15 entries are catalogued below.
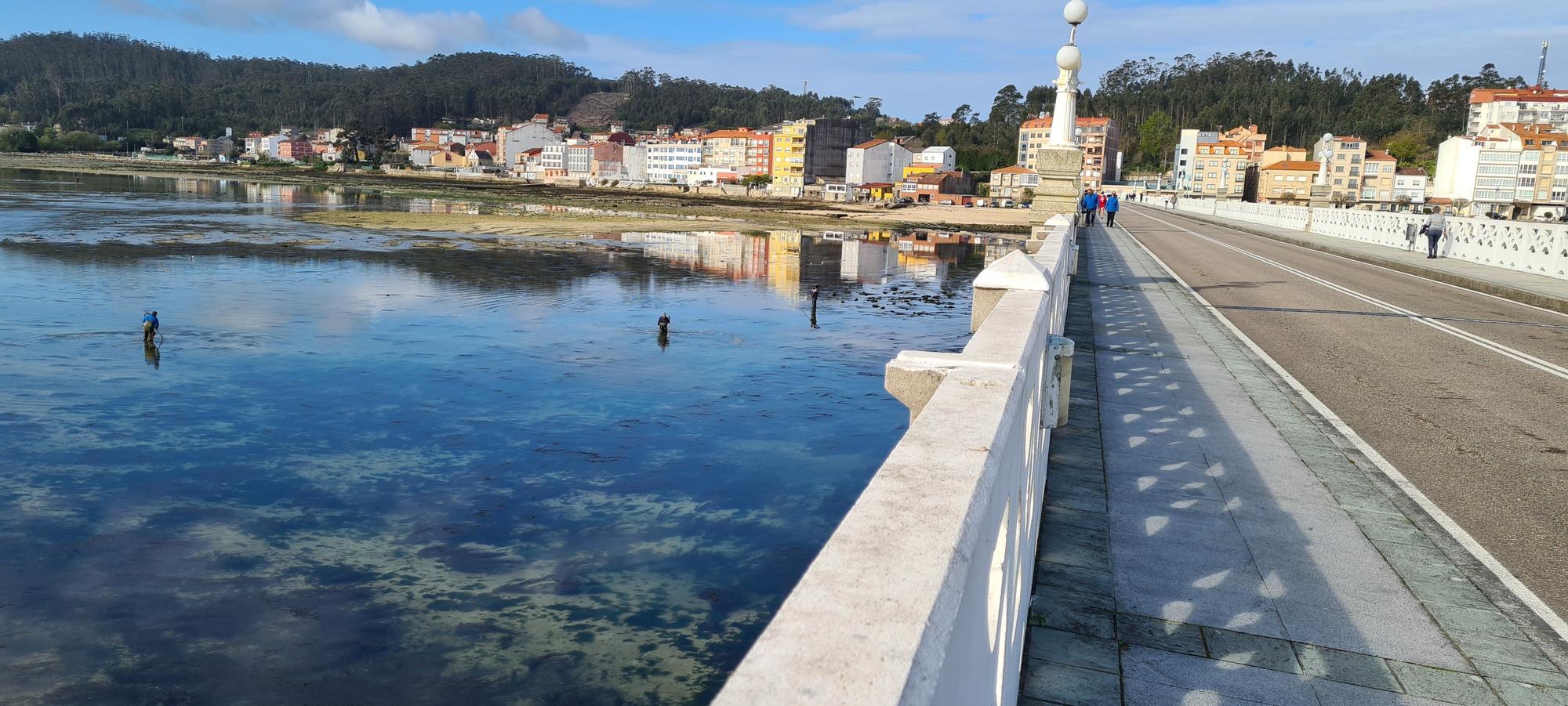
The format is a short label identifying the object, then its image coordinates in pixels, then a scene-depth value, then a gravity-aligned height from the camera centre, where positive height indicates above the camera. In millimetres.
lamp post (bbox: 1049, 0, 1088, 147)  16562 +2546
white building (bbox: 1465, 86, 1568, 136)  152500 +19640
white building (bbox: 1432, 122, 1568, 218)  111688 +7692
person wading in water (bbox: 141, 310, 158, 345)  17031 -2515
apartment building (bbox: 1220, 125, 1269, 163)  150125 +12665
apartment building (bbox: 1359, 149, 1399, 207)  129750 +7042
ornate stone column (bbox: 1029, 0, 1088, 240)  16688 +1126
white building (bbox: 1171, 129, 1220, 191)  152250 +9993
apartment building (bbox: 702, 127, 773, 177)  155375 +8051
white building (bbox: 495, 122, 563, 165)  197788 +9280
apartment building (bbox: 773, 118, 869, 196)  143250 +7892
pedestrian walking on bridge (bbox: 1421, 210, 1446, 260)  29578 +35
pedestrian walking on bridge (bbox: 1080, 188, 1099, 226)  35688 +450
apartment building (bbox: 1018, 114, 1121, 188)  151000 +11517
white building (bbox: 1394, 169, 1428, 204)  130750 +6021
